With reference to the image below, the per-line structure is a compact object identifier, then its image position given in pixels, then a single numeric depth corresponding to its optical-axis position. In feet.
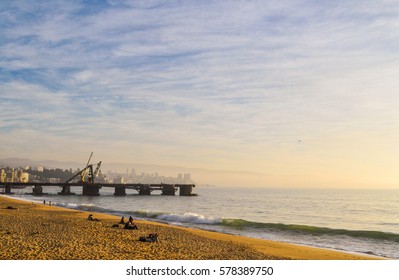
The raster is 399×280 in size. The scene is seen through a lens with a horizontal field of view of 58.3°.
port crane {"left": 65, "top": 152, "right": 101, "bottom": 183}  517.55
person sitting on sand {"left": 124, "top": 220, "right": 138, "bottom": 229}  97.40
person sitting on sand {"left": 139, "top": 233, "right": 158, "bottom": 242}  72.12
